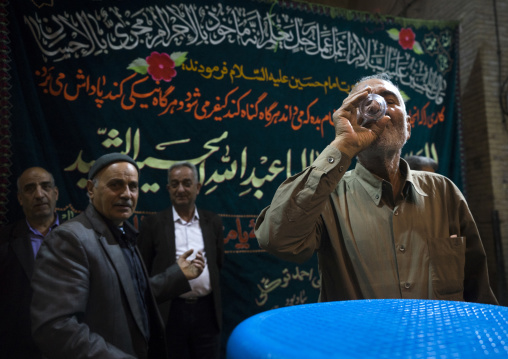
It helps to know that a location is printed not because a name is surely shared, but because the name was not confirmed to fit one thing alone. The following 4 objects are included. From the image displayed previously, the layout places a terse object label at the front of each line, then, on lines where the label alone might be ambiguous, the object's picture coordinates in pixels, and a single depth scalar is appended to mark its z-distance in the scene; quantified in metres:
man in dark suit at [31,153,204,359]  1.43
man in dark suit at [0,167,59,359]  2.22
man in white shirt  2.66
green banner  3.16
